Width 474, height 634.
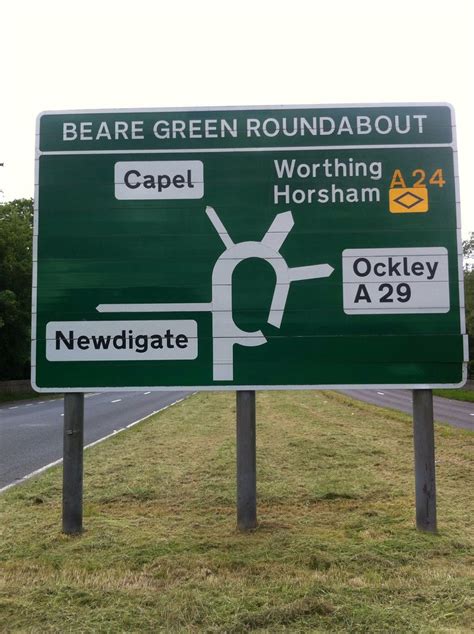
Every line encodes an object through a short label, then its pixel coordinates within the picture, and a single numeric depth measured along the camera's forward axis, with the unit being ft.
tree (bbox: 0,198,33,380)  131.95
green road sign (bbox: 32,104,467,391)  18.21
